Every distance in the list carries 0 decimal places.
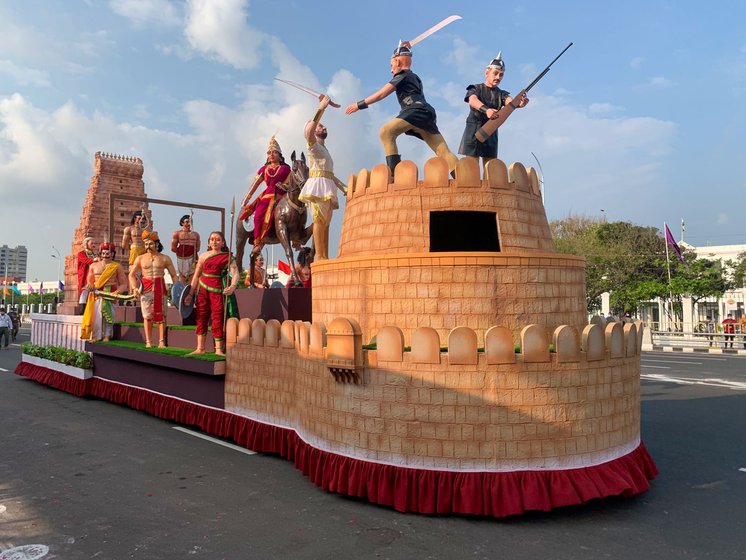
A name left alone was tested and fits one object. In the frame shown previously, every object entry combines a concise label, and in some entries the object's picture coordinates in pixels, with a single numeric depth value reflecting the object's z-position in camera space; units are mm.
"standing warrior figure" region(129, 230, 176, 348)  10789
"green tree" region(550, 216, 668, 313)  34469
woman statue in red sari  8891
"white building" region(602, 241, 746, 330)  38625
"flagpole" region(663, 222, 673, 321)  31677
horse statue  10656
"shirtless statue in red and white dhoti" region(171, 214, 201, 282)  14641
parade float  5449
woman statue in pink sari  10977
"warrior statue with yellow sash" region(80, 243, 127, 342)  12742
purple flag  30062
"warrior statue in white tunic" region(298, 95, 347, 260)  9445
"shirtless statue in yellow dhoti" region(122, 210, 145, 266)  14789
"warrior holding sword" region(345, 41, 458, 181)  7887
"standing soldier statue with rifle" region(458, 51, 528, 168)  7816
